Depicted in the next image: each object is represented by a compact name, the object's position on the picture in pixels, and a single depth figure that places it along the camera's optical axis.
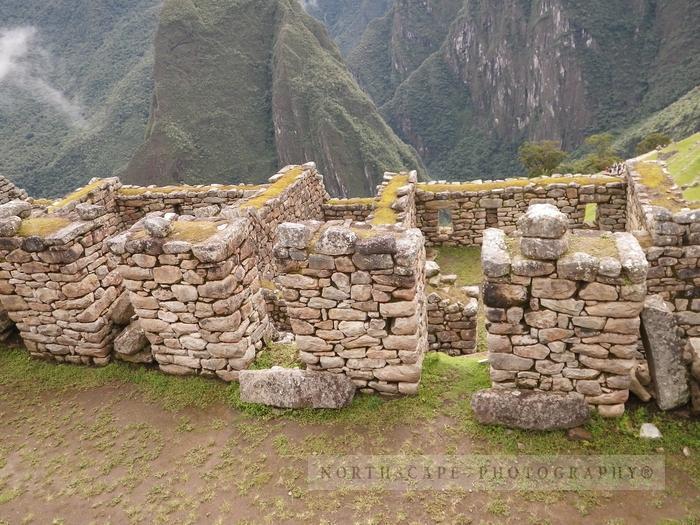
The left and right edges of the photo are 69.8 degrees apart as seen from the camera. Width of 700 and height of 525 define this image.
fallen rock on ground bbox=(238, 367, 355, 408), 6.15
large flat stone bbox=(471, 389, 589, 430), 5.41
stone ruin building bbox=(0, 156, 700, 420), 5.10
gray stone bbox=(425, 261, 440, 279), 9.88
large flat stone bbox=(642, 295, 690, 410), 5.27
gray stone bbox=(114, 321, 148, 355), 7.52
